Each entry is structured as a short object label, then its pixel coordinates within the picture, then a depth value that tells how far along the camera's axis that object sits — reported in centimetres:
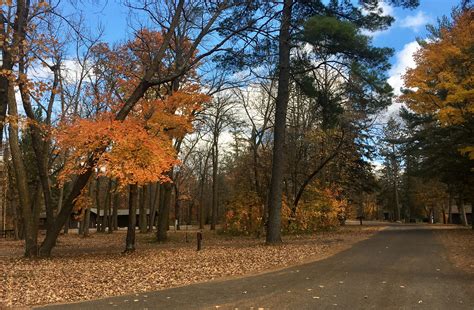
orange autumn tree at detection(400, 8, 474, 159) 2081
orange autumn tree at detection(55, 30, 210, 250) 1427
